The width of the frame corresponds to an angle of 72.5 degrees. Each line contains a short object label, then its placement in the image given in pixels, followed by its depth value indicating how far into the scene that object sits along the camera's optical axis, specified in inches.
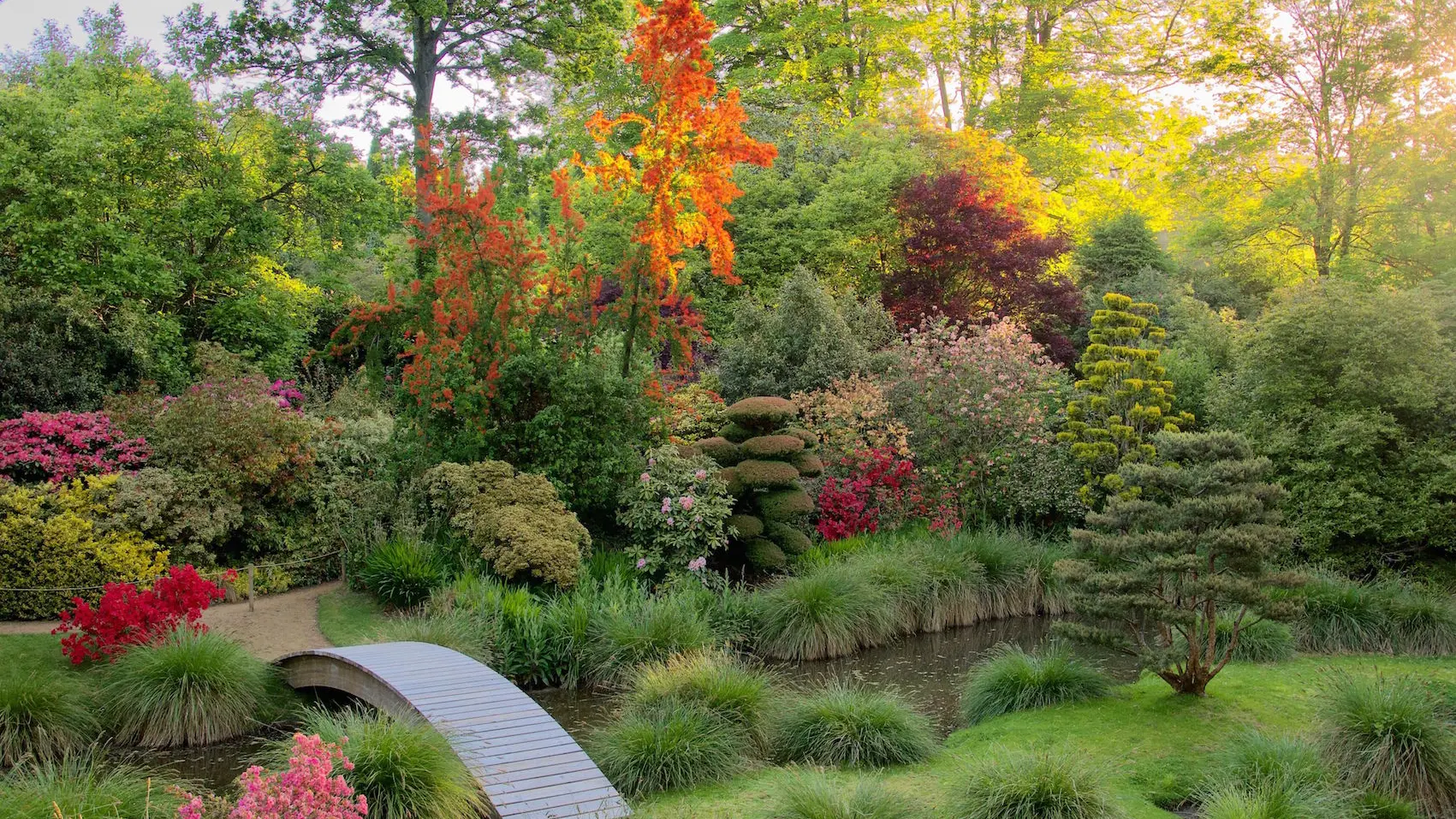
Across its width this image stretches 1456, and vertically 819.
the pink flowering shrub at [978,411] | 526.6
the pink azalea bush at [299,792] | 154.0
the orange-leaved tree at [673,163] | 455.8
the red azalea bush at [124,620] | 321.7
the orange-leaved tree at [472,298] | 447.8
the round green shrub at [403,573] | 407.8
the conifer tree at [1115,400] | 492.1
